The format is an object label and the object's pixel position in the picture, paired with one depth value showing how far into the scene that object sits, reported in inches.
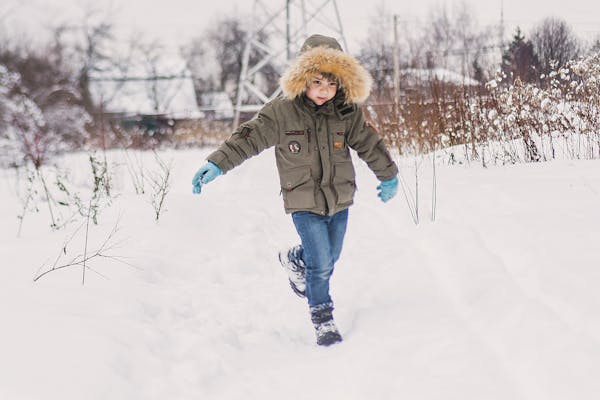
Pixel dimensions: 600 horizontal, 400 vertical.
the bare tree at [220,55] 1752.0
